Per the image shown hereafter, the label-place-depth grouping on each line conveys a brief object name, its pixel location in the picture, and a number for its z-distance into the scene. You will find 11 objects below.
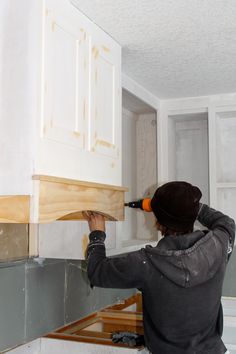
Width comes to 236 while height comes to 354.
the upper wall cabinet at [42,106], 1.34
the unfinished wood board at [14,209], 1.30
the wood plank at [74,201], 1.32
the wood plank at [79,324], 2.09
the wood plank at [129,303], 2.53
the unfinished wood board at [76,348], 1.75
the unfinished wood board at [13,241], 1.79
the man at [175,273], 1.53
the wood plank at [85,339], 1.78
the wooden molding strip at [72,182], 1.32
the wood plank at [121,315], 2.15
